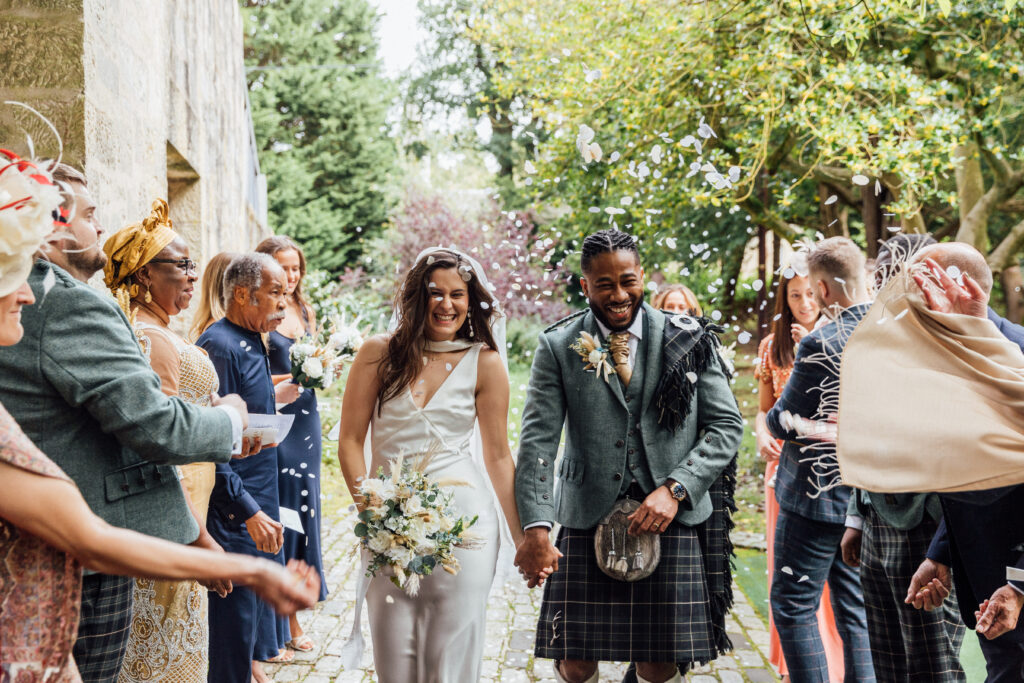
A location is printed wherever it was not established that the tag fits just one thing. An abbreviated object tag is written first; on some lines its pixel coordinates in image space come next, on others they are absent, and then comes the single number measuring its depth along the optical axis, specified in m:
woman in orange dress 4.71
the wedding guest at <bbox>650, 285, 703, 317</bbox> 6.03
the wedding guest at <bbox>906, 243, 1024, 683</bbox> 2.58
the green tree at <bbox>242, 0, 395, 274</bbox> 25.80
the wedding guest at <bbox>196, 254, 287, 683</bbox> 3.64
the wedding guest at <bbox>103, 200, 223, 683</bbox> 3.10
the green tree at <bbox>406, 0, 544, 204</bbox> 25.70
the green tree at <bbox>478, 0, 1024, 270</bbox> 7.88
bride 3.27
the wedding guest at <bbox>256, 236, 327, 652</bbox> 5.20
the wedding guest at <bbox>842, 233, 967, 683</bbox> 3.21
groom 3.48
